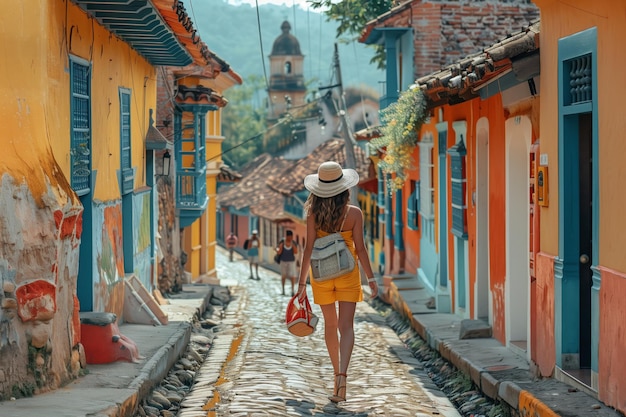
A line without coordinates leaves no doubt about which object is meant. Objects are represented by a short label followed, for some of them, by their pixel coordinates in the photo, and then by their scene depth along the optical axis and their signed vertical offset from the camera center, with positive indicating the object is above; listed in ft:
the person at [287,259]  80.43 -4.88
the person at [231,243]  157.69 -7.28
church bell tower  229.86 +23.84
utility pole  87.81 +4.04
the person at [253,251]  115.49 -6.47
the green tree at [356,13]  91.66 +14.14
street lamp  58.39 +1.42
